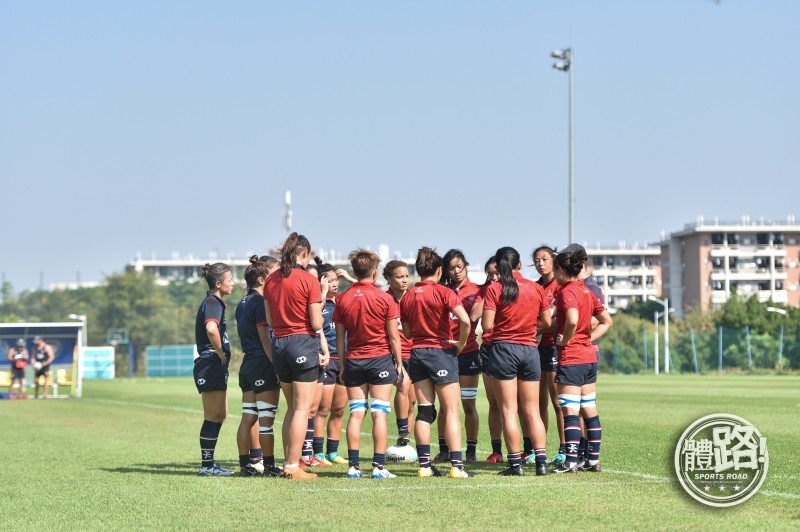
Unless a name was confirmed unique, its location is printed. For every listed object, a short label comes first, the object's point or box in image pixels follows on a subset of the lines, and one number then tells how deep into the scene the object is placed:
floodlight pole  52.83
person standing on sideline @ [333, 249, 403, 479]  11.06
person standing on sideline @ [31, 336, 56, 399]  35.19
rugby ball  12.80
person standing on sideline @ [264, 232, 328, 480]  11.12
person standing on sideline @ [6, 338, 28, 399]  34.69
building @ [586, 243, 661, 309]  162.38
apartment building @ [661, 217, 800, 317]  138.88
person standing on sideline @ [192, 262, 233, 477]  11.92
